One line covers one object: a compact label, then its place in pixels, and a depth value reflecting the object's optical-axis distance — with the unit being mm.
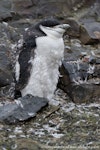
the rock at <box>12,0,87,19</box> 17391
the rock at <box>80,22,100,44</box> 16234
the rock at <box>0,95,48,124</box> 11656
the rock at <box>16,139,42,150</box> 10141
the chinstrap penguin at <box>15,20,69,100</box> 12453
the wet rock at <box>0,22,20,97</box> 13523
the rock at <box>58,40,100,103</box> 13359
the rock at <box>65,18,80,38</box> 16641
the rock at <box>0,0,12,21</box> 16828
